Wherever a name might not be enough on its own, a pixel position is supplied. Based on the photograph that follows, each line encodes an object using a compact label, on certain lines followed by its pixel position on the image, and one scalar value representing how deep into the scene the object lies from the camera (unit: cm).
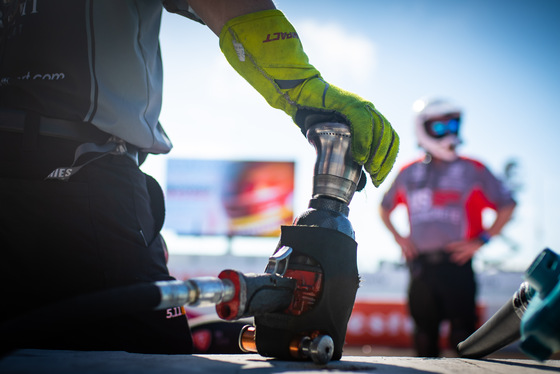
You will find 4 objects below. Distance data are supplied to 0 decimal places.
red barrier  982
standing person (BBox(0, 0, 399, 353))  123
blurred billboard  1584
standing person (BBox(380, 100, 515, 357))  398
